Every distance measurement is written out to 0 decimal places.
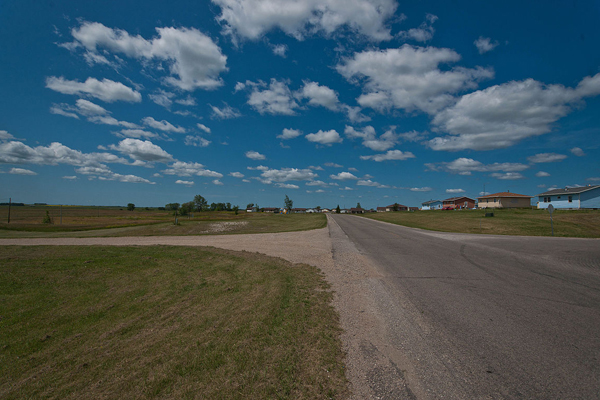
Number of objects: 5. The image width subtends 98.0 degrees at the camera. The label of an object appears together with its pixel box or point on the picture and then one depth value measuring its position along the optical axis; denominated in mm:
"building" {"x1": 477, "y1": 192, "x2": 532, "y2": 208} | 73688
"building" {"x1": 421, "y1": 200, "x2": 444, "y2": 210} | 112000
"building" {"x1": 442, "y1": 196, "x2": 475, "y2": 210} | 100438
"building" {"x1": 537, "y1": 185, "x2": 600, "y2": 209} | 49934
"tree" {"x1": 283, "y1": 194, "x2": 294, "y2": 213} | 152725
